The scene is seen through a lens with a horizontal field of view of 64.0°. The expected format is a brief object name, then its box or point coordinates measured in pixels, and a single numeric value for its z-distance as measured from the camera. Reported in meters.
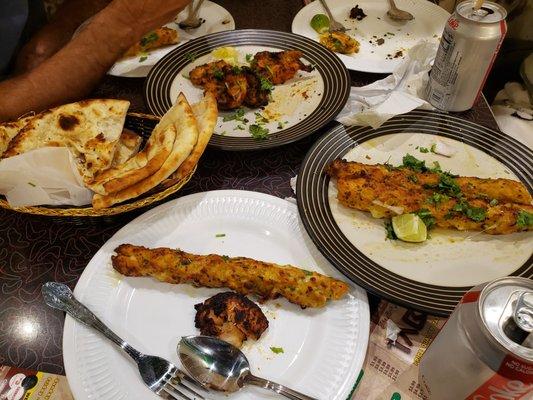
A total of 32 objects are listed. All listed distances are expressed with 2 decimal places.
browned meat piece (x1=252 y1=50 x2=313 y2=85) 0.59
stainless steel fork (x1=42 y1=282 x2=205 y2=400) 0.32
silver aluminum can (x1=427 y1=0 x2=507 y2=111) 0.48
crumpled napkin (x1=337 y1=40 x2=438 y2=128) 0.52
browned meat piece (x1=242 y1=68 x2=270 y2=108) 0.56
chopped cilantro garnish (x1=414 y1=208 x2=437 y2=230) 0.42
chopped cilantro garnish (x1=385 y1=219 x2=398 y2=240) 0.42
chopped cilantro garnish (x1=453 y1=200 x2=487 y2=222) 0.42
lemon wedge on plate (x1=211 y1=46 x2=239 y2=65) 0.63
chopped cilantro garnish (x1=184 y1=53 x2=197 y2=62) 0.62
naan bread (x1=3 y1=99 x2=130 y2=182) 0.44
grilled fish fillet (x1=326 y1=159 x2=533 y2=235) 0.42
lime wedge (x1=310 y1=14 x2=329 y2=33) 0.70
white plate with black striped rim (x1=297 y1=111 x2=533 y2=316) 0.38
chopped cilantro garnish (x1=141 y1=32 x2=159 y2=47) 0.65
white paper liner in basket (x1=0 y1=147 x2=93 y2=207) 0.39
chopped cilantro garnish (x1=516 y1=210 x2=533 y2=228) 0.41
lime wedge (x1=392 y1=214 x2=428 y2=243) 0.41
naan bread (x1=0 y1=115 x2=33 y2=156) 0.45
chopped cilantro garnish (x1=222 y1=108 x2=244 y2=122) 0.55
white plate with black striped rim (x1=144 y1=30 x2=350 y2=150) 0.51
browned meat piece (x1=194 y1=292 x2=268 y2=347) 0.35
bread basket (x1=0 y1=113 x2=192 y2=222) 0.39
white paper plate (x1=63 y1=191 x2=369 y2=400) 0.33
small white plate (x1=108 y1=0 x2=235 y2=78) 0.62
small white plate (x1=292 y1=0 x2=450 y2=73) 0.67
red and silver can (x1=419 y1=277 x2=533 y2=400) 0.23
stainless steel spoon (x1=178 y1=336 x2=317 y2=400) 0.32
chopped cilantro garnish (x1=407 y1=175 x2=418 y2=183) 0.46
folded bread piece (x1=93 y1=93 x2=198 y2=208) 0.39
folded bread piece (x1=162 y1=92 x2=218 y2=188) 0.42
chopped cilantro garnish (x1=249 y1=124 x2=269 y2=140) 0.50
